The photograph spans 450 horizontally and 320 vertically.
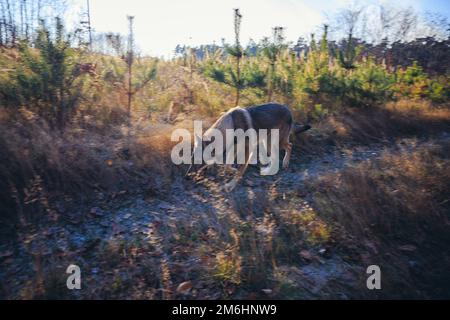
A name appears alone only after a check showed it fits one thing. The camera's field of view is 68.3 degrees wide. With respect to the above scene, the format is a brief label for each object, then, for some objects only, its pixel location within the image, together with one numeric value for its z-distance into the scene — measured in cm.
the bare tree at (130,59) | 732
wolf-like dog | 585
